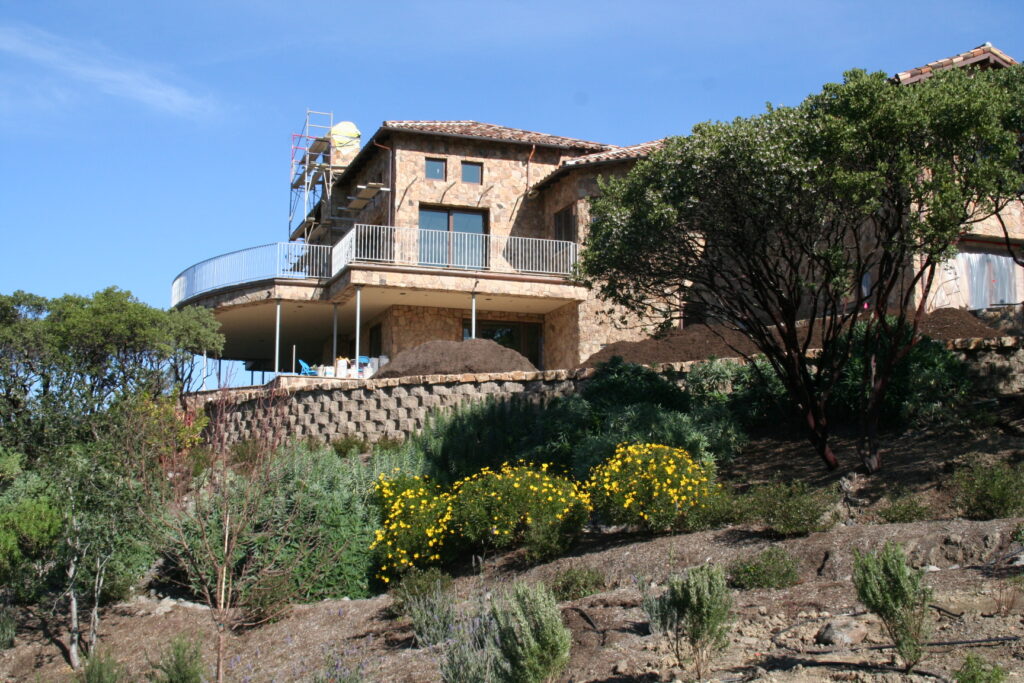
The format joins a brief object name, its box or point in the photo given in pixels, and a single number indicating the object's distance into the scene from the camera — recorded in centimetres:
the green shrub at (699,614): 690
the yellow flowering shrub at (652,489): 1089
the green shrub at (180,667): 841
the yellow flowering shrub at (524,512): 1142
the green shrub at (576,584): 998
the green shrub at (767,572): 883
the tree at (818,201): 1116
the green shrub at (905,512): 994
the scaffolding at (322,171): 2960
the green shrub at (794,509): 982
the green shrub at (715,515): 1087
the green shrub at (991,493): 943
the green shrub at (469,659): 674
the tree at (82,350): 1761
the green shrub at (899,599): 631
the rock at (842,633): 703
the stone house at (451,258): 2358
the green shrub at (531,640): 675
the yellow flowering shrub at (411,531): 1228
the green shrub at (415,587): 1073
